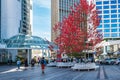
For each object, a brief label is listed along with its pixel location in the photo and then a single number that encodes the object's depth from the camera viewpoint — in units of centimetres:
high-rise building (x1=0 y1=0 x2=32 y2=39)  4717
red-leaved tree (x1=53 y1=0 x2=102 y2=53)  1730
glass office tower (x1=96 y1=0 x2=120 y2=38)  6015
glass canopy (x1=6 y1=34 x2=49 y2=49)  2973
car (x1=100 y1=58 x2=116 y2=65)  2912
